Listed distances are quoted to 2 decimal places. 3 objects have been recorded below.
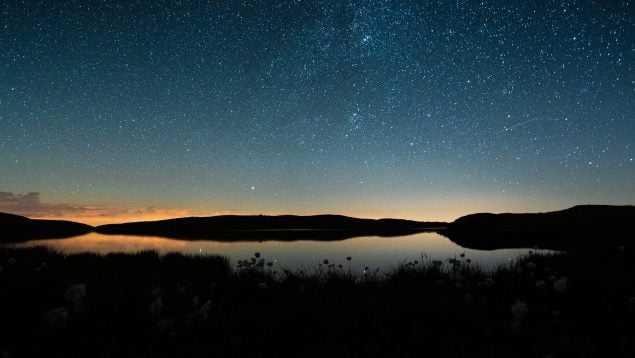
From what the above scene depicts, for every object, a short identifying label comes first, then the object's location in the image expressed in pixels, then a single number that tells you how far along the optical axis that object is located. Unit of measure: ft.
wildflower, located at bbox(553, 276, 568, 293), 18.03
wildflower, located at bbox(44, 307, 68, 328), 12.28
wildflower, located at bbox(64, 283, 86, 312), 13.05
